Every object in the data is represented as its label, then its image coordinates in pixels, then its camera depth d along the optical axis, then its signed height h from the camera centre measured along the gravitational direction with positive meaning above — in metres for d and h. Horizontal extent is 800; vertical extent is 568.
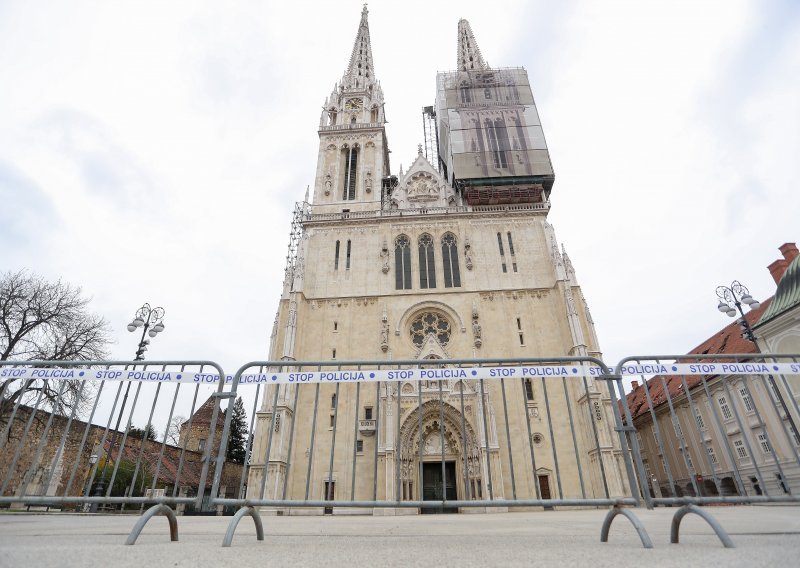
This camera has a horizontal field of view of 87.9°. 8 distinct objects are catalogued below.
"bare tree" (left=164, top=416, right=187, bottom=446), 39.21 +5.46
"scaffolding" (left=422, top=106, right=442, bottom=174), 44.15 +37.36
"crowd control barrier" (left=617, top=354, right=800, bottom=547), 3.82 +1.43
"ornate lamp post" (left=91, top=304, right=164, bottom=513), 12.41 +4.73
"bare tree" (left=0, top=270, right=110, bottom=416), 15.88 +6.25
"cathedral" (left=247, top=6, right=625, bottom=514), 18.78 +10.07
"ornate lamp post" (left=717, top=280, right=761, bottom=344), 12.45 +5.36
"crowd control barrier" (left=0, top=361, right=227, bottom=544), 3.81 +1.27
